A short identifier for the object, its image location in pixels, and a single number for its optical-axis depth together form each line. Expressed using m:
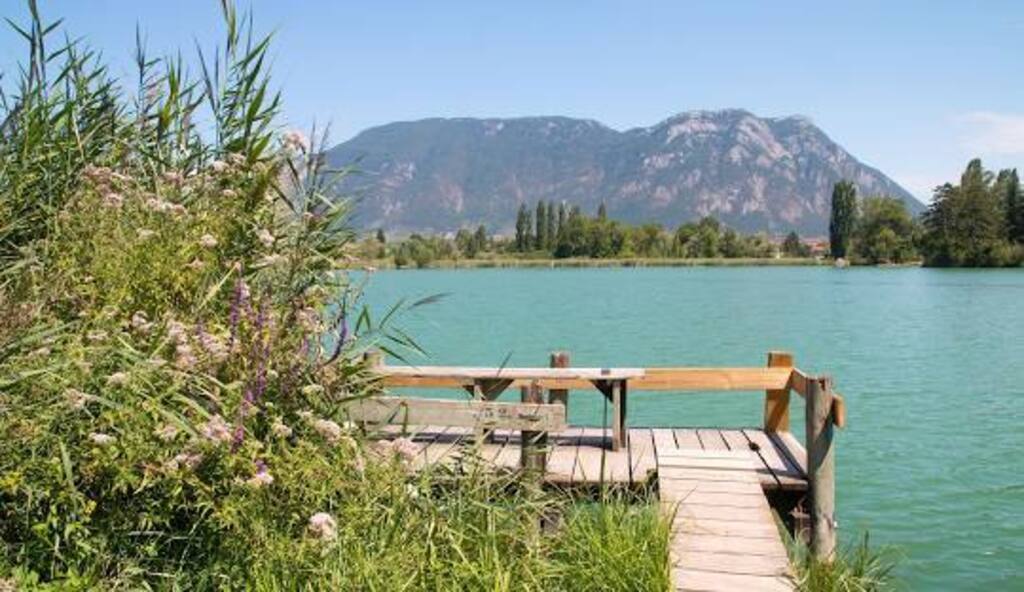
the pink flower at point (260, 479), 3.79
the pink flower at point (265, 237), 4.69
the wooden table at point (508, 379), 8.20
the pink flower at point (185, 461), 3.72
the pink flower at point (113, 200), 4.56
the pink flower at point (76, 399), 3.59
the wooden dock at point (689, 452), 5.54
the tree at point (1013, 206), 104.25
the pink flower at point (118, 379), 3.66
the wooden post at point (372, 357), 5.28
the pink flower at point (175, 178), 5.25
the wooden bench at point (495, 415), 6.52
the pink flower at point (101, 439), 3.63
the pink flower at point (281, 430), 4.02
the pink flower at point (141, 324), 4.20
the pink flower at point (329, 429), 4.22
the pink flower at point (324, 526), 3.80
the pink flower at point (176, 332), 3.97
